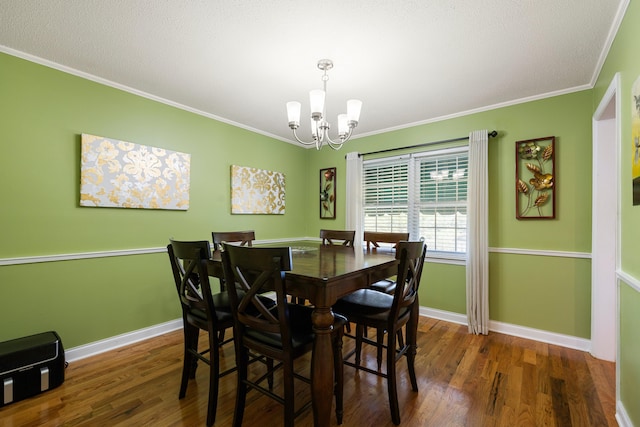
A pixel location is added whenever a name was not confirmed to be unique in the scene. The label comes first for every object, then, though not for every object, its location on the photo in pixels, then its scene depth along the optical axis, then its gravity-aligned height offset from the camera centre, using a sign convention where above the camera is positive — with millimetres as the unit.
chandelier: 1995 +723
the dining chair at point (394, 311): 1634 -633
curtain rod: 2988 +825
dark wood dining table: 1371 -406
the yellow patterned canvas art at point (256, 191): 3570 +286
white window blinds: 3301 +194
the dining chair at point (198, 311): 1622 -630
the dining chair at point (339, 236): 3031 -253
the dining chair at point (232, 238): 2643 -245
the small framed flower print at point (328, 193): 4332 +298
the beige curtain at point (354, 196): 3955 +232
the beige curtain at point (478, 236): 2936 -243
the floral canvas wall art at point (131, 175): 2402 +343
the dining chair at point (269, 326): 1349 -612
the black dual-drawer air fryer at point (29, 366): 1777 -1002
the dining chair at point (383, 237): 2654 -233
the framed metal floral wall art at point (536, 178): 2711 +334
